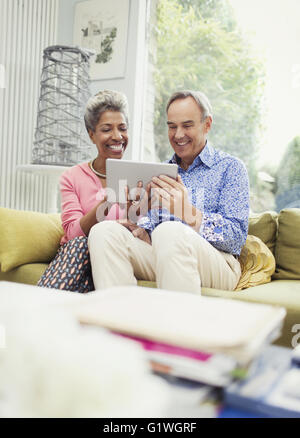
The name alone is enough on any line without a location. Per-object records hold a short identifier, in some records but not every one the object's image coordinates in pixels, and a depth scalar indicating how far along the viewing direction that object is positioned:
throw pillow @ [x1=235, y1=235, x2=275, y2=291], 1.75
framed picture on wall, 2.97
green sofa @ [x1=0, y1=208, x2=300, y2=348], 1.90
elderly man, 1.45
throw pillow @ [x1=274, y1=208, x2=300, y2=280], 1.90
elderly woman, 1.79
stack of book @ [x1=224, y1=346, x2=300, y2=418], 0.57
